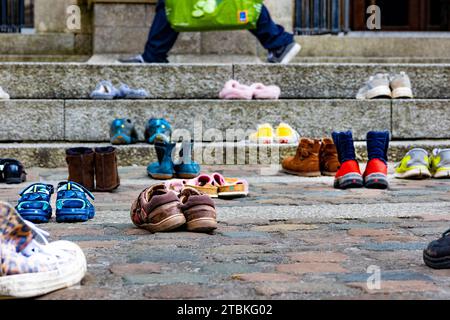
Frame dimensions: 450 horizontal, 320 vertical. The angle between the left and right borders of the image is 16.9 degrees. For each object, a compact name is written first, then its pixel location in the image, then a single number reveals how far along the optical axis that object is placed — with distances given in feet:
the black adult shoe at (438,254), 16.90
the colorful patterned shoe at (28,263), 14.32
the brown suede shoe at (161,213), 21.46
